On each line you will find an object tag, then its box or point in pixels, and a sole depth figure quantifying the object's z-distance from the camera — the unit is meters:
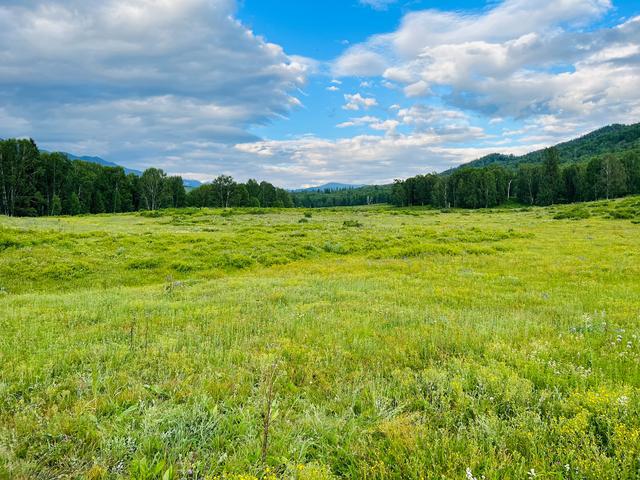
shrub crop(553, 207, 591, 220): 51.04
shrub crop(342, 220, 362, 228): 43.97
